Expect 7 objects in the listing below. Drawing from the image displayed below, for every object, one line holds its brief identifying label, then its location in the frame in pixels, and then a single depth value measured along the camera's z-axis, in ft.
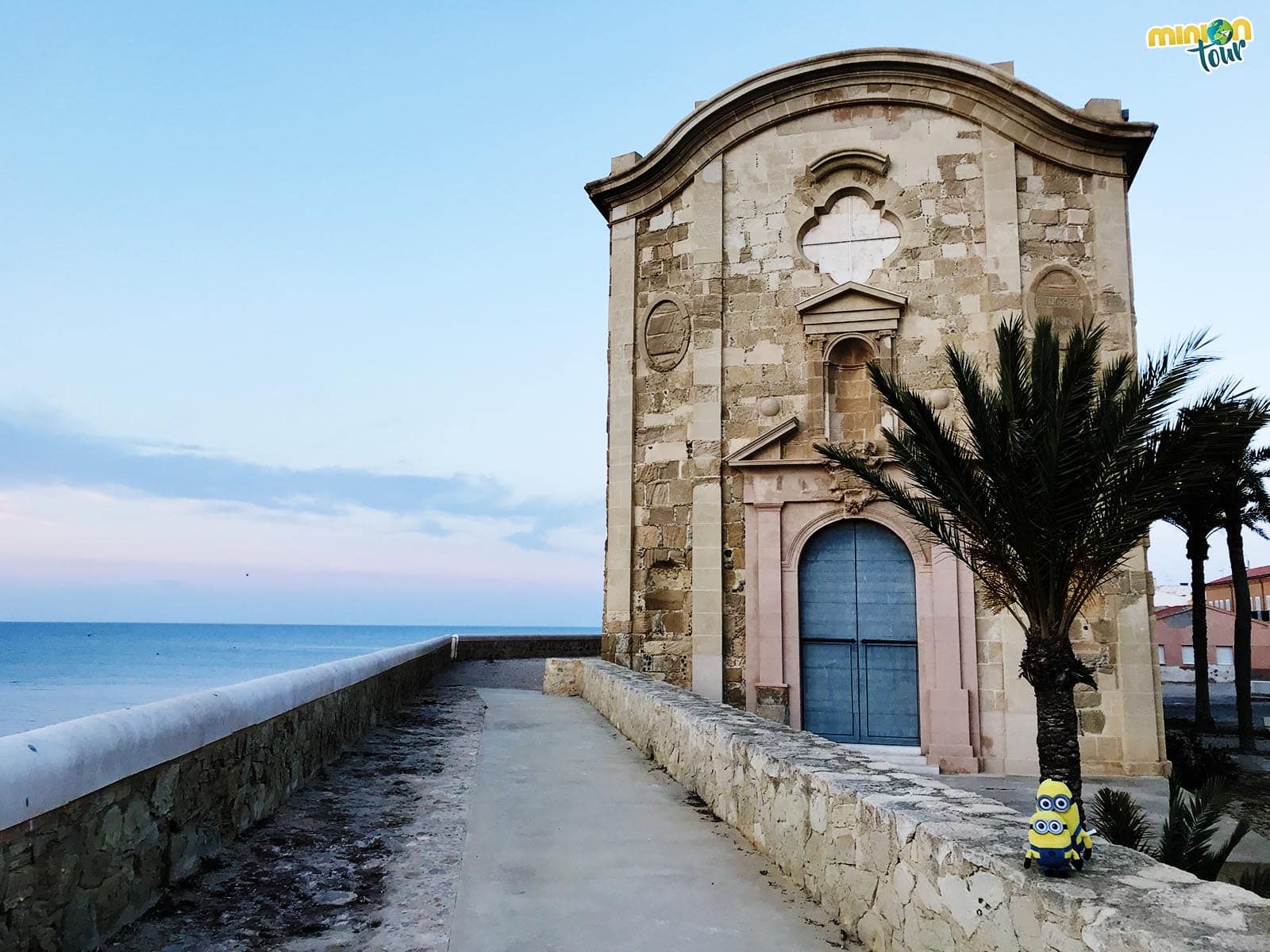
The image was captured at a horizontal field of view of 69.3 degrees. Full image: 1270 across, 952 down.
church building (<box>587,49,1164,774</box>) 39.81
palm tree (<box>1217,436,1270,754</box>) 53.47
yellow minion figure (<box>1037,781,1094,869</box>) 8.72
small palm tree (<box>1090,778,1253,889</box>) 18.67
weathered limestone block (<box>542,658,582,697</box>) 48.03
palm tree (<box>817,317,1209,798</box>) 21.34
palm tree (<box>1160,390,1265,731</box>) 21.02
